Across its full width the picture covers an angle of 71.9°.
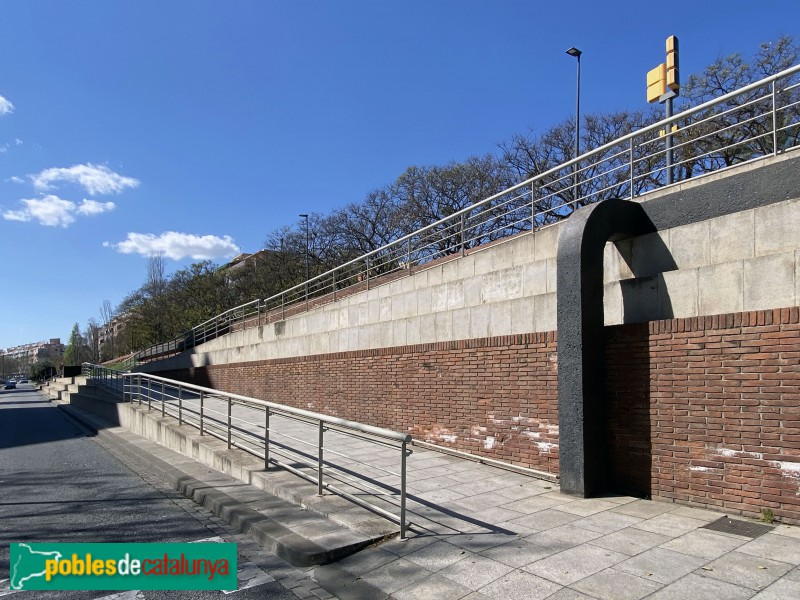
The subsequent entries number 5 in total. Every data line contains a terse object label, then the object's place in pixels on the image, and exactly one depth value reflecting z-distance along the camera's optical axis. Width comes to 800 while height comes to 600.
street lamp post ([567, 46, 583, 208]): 23.61
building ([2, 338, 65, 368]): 173.00
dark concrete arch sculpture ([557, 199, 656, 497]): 6.52
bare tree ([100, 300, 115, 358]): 76.24
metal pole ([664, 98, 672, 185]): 7.66
